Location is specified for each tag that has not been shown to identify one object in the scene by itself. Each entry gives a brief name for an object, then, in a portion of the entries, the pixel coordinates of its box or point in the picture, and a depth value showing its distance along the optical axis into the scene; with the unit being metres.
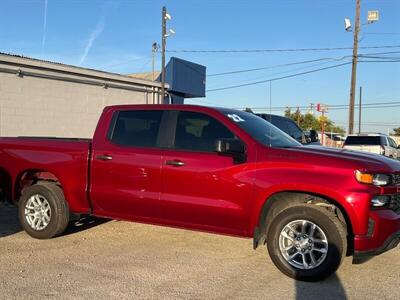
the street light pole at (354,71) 27.73
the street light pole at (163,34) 27.36
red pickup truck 5.11
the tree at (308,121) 70.38
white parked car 22.12
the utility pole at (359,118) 65.06
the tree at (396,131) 90.09
